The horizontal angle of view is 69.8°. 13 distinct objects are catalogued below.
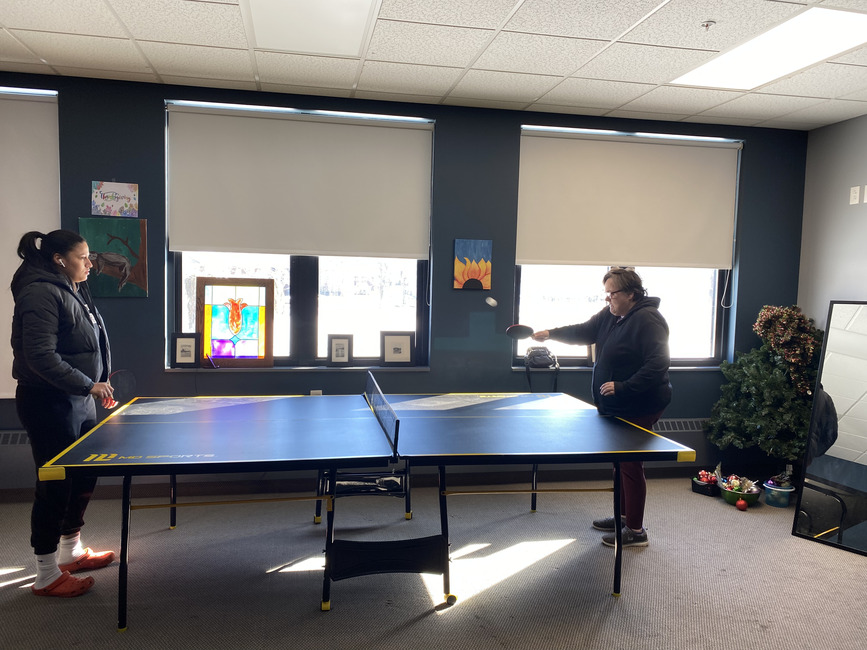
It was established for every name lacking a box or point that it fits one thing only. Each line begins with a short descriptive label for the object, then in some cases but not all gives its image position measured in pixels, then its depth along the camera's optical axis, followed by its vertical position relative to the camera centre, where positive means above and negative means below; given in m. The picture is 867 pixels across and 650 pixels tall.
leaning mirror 3.71 -0.95
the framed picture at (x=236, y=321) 4.38 -0.34
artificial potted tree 4.44 -0.72
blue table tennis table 2.37 -0.70
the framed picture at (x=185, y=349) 4.30 -0.53
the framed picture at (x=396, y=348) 4.59 -0.51
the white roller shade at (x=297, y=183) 4.26 +0.65
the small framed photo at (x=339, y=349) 4.53 -0.53
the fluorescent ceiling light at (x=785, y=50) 3.00 +1.30
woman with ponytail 2.70 -0.44
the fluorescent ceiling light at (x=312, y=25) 2.96 +1.27
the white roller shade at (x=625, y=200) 4.74 +0.67
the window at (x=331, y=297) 4.49 -0.15
